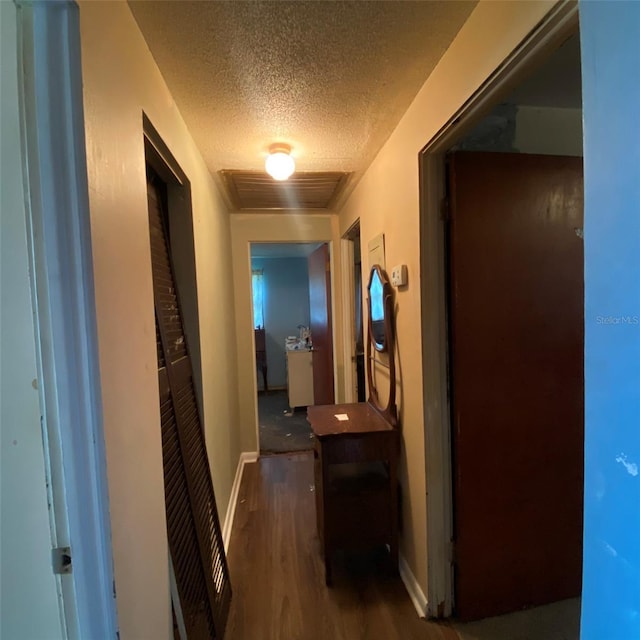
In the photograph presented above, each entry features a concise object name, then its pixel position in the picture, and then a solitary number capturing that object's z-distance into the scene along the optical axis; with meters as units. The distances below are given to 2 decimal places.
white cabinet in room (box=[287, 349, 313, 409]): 4.51
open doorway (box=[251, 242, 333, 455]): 3.50
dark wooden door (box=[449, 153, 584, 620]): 1.42
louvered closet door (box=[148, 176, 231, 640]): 1.20
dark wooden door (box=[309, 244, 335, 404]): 3.24
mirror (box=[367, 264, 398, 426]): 1.79
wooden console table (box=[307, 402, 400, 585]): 1.72
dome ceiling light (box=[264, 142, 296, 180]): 1.83
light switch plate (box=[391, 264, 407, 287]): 1.61
